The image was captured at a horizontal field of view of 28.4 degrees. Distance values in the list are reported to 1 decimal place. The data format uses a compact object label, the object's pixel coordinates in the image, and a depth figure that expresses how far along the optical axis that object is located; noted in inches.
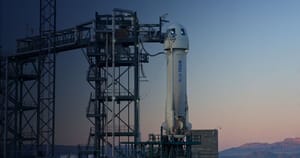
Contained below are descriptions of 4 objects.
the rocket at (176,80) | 2600.9
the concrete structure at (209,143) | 3218.5
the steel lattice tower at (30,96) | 3282.5
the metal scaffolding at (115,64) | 3011.8
